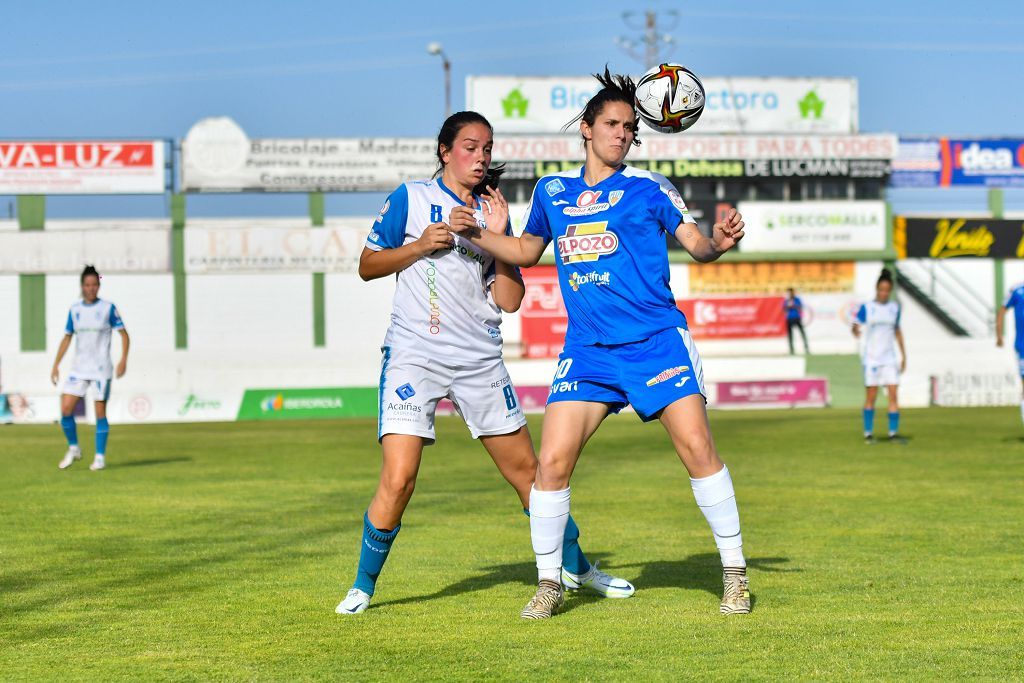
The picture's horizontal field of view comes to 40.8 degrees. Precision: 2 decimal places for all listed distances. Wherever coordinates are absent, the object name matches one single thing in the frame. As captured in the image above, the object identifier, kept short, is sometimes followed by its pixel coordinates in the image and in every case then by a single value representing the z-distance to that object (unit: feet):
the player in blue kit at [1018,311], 57.93
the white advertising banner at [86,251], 151.64
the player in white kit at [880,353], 62.80
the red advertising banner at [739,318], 148.46
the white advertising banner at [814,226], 155.12
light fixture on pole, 164.11
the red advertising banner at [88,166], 151.74
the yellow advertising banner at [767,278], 155.43
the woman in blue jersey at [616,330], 19.94
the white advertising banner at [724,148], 152.87
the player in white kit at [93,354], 52.80
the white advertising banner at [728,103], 158.61
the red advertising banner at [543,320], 143.74
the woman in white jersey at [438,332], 20.40
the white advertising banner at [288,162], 151.94
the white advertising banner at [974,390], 108.47
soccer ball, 23.03
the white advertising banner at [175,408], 98.17
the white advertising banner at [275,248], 152.87
